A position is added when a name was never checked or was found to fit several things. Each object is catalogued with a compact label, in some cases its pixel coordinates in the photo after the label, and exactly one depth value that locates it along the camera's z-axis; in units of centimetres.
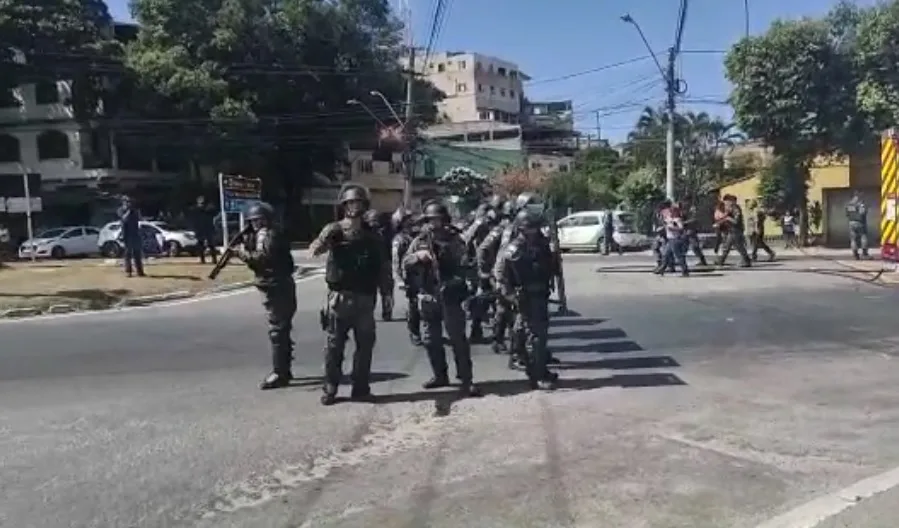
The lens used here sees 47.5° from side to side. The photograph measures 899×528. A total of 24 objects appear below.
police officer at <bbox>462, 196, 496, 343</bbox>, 1104
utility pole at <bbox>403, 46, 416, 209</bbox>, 3972
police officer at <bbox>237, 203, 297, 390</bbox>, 902
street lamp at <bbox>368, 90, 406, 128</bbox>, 4809
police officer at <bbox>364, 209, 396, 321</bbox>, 1280
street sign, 2748
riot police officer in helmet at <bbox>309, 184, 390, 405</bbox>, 816
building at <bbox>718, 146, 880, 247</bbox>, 3375
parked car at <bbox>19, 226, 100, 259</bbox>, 3962
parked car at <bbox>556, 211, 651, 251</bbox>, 3575
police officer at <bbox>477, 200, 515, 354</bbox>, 1059
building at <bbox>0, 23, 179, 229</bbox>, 4850
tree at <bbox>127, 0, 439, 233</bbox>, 4462
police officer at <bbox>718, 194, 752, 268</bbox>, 2303
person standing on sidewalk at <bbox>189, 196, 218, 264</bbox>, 2534
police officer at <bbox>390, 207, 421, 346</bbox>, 1055
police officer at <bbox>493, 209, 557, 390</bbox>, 865
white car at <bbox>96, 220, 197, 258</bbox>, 3694
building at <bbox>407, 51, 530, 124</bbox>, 9894
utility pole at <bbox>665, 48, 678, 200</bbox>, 3234
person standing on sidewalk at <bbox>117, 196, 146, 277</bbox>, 2111
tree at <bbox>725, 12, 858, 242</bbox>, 3144
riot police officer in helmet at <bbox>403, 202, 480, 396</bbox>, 854
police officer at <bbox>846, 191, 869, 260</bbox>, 2459
